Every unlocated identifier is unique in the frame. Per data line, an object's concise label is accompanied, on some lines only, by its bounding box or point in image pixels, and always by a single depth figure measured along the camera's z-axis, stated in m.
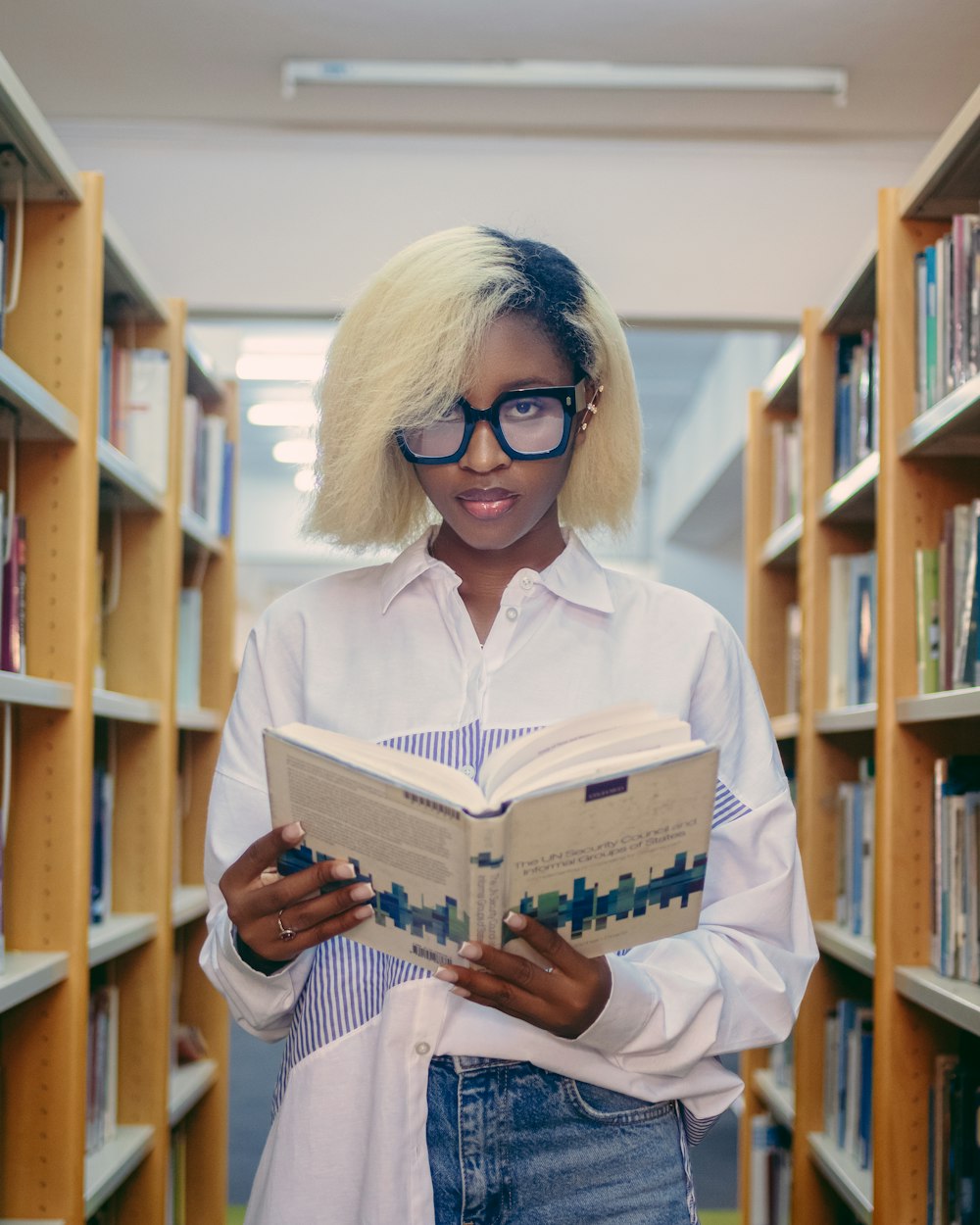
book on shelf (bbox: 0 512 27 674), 2.13
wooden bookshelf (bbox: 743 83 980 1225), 2.11
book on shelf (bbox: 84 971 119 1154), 2.63
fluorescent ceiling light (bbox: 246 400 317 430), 8.95
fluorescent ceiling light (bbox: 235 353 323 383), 7.52
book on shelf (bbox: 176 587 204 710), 3.52
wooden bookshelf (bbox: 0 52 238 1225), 2.13
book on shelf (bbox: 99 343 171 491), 2.92
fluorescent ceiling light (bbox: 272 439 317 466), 9.25
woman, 1.18
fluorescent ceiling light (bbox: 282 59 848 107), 3.39
